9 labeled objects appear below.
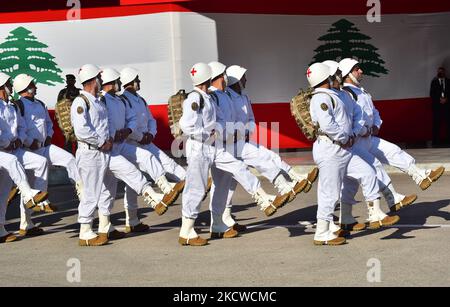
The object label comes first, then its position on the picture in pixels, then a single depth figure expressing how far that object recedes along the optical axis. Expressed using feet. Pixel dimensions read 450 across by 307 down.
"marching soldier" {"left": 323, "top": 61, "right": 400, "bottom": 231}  39.96
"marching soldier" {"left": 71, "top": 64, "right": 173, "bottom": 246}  40.68
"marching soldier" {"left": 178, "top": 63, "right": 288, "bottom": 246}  40.27
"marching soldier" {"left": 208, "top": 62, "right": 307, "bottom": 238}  41.70
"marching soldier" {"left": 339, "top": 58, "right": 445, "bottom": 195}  41.98
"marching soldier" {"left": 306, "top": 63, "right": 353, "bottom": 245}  39.01
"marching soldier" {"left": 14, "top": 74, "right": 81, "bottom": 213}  45.75
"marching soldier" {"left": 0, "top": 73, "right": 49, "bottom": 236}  42.32
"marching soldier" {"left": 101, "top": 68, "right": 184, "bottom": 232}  42.73
